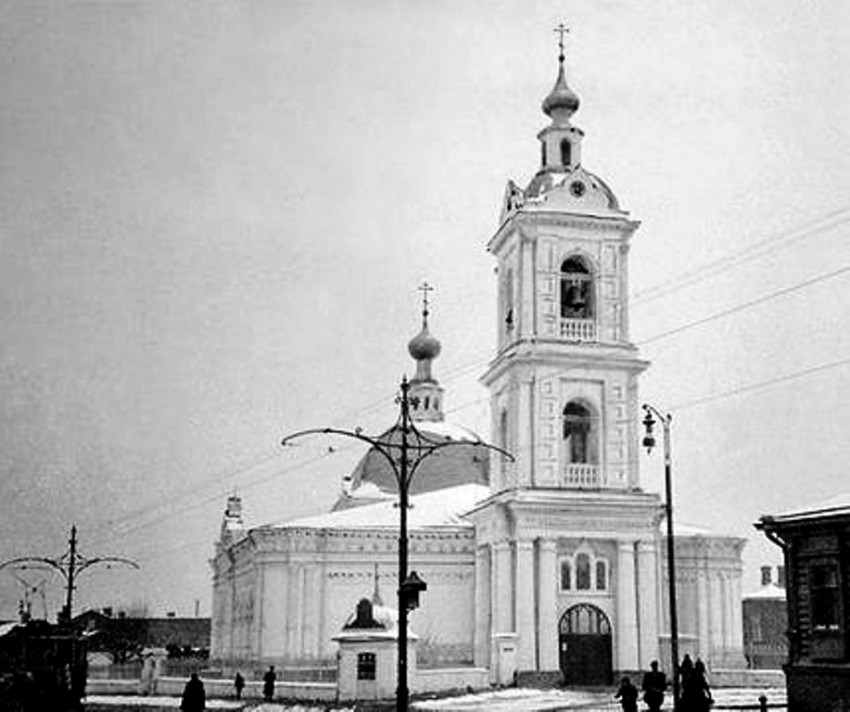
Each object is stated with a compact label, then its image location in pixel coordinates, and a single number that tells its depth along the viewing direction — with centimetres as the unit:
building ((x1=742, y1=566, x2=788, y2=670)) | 9419
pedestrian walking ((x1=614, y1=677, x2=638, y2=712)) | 2988
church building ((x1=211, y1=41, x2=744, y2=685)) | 5156
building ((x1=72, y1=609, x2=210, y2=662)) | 11956
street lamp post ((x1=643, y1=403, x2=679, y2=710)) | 3478
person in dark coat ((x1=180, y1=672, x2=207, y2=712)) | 2905
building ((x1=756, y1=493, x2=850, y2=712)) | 3069
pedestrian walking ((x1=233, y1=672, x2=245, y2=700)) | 4825
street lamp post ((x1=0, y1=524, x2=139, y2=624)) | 5447
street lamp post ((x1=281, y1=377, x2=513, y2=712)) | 2877
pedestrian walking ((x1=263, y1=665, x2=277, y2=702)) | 4509
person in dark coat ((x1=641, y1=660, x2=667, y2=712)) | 2988
